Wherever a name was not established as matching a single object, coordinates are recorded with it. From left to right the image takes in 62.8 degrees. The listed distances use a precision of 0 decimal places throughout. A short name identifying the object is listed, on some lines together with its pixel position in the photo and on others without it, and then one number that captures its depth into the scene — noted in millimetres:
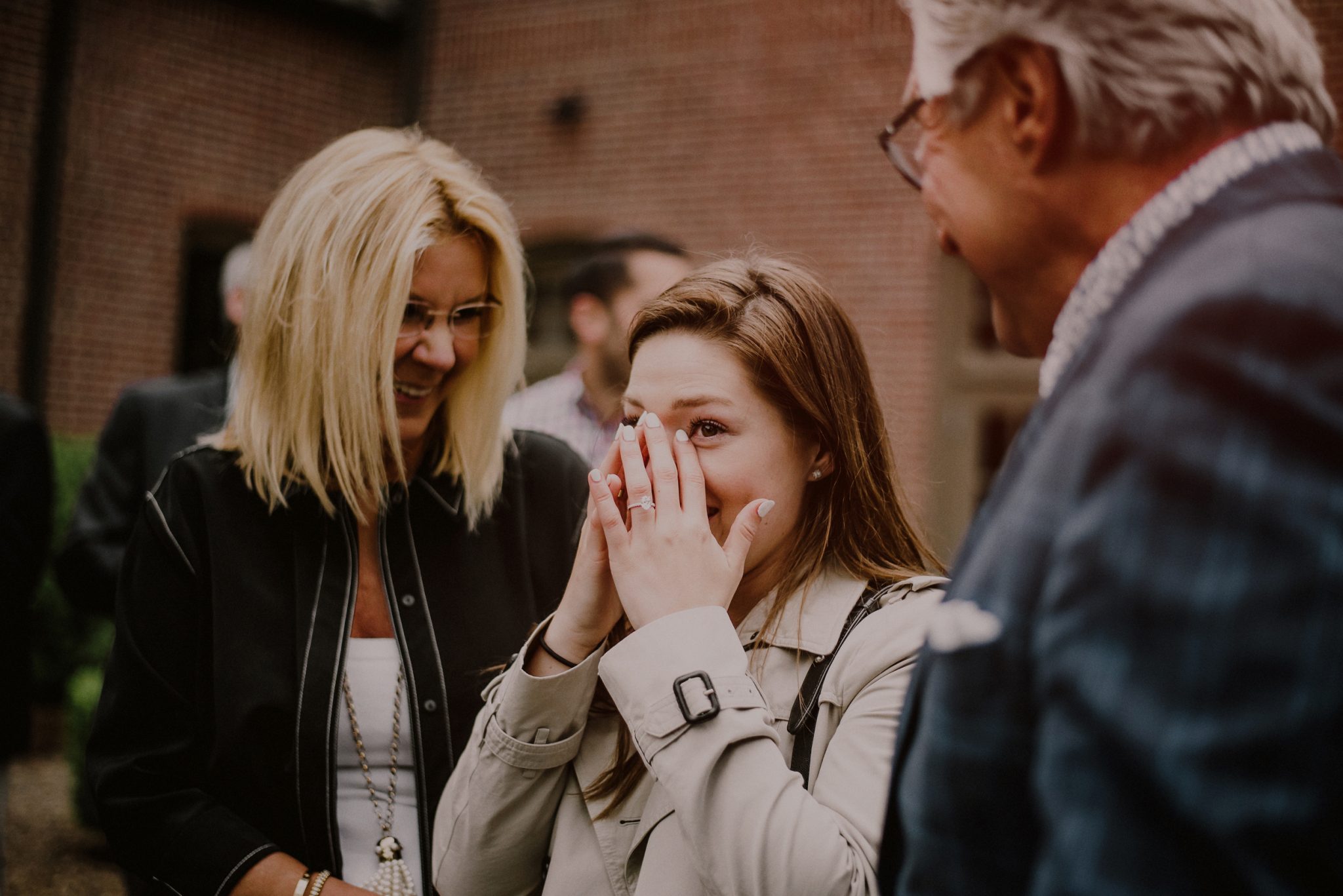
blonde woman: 2047
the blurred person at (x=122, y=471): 3760
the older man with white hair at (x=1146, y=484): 712
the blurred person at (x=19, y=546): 3303
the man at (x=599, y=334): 4633
